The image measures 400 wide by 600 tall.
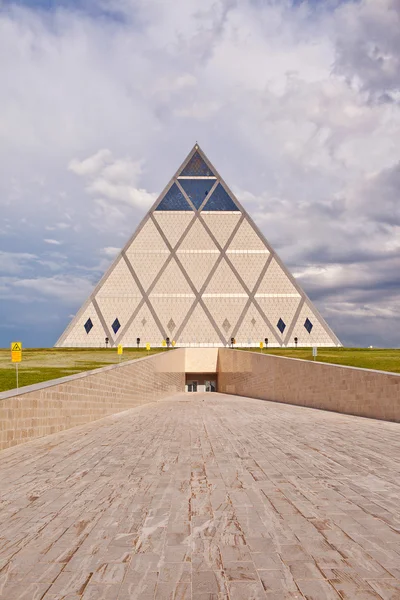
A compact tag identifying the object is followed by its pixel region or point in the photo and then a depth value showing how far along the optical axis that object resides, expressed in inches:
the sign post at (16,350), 400.8
